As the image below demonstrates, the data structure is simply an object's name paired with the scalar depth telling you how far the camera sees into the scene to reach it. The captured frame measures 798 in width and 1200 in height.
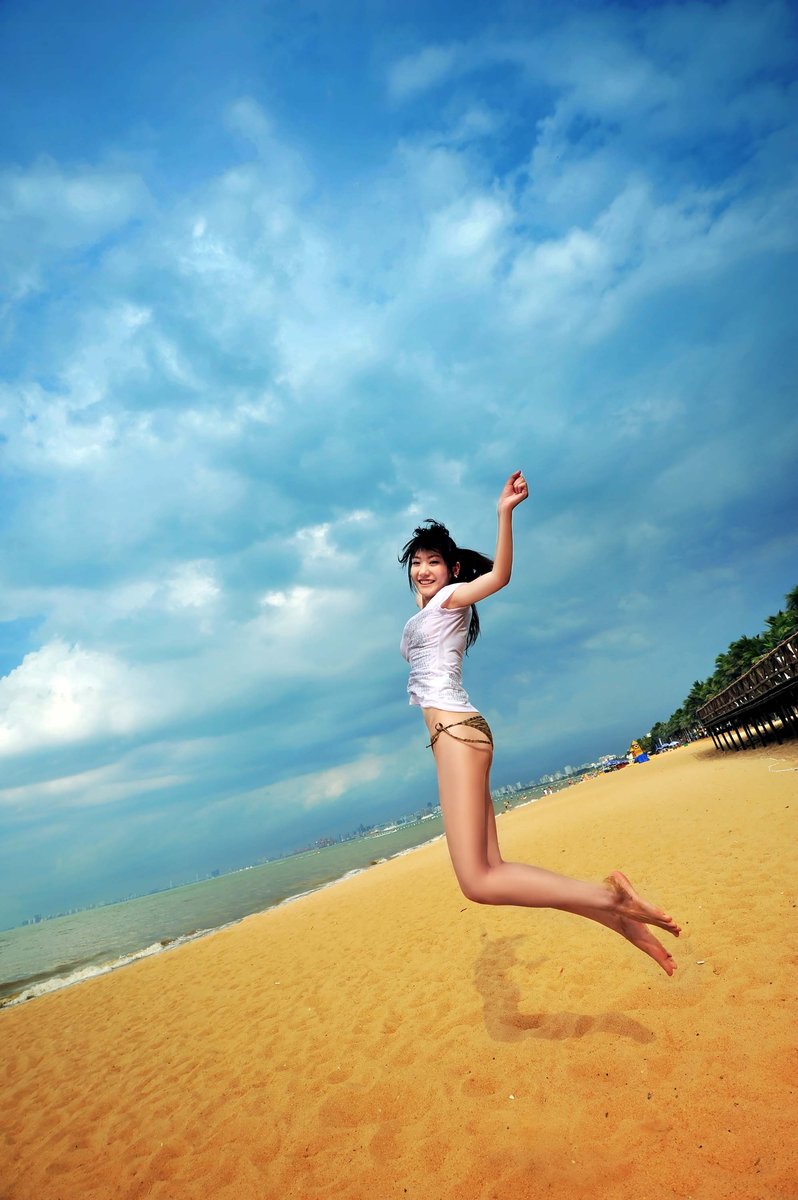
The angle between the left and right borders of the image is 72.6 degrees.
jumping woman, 2.49
